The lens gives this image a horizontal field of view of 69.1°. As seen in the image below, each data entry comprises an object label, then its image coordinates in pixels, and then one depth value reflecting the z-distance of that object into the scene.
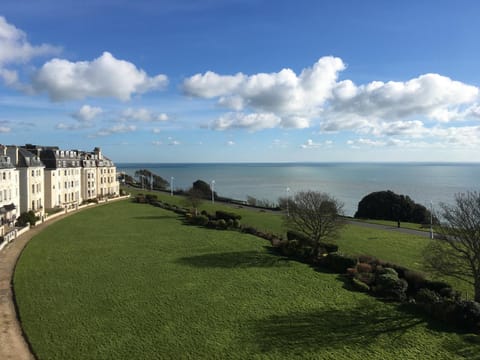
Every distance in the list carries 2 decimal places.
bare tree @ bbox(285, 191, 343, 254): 31.05
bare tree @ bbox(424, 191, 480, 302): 19.66
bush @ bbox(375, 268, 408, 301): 21.76
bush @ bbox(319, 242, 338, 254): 31.22
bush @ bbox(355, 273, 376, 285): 23.90
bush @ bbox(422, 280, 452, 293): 21.95
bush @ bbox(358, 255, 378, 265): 27.73
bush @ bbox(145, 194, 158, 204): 66.97
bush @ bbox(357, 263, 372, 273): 25.73
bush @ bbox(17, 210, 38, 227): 39.26
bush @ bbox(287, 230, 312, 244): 32.38
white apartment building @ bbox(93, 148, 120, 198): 72.34
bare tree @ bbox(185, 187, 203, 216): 54.78
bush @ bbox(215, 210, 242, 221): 46.03
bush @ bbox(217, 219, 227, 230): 42.78
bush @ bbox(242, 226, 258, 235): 40.44
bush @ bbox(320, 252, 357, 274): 26.55
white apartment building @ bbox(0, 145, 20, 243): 36.38
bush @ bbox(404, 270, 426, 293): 23.03
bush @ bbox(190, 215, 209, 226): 45.22
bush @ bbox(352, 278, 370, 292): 22.81
